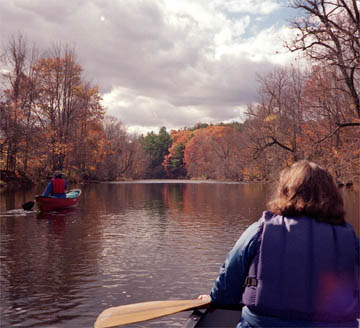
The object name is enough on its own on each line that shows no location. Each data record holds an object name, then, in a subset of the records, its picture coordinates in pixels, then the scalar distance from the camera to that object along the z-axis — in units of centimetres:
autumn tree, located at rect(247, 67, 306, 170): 2972
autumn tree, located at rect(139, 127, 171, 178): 9846
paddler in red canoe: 1777
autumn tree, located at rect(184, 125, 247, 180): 6769
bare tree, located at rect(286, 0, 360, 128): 1658
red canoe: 1725
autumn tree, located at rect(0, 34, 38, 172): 3133
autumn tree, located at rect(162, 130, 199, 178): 9769
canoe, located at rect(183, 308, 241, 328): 342
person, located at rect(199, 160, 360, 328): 212
